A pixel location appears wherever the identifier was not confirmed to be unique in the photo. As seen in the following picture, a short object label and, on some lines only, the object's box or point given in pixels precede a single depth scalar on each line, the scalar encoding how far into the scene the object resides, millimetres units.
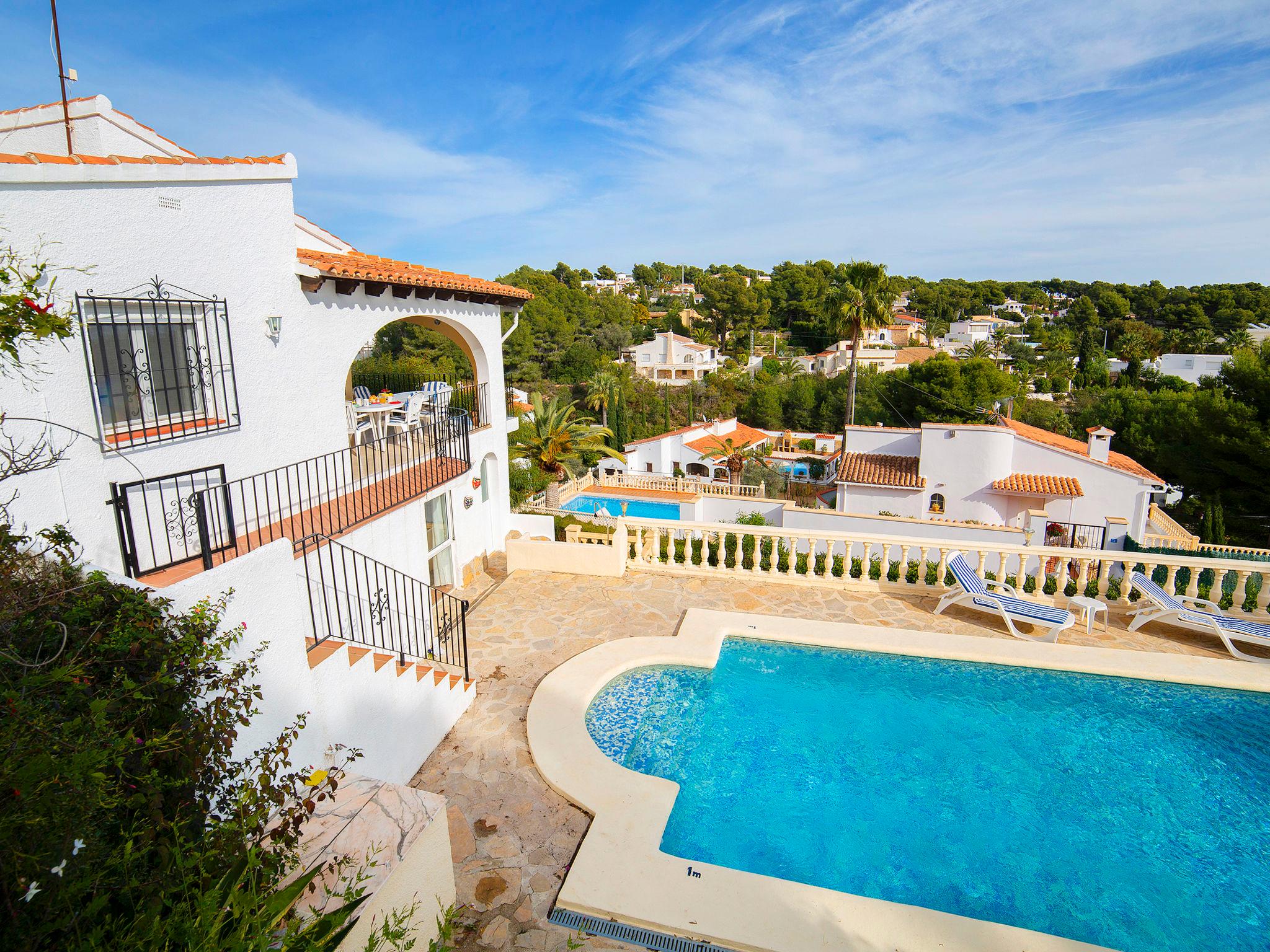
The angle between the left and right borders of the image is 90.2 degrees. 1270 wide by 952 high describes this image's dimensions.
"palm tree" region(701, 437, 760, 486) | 46438
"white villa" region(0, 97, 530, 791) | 5664
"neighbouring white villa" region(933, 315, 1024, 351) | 99562
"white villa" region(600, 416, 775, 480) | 49344
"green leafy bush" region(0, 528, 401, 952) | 2469
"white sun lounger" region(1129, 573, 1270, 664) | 9898
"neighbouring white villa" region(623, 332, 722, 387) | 81562
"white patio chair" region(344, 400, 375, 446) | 11398
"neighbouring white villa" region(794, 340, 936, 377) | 77375
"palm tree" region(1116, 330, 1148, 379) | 72000
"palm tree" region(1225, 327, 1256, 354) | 70000
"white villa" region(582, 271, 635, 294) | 115962
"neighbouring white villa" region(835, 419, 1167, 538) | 26500
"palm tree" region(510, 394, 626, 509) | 22531
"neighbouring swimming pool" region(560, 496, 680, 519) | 34156
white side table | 10448
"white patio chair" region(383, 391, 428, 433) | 13242
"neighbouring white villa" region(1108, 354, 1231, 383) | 65500
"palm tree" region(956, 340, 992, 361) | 77375
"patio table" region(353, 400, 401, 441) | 12555
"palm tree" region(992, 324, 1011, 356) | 91625
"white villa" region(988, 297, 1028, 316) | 131500
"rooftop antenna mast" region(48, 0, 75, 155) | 6946
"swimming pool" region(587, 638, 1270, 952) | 5797
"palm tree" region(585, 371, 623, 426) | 60969
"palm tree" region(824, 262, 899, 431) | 43812
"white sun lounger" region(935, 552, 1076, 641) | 10172
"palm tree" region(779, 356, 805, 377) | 78188
